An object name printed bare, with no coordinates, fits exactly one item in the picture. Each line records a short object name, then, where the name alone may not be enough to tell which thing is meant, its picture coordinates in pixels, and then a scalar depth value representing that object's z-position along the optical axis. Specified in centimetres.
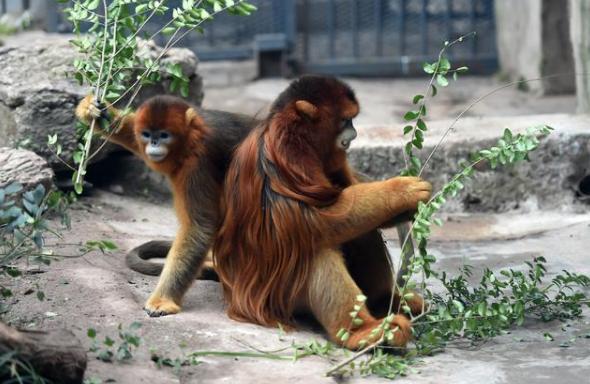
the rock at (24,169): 1452
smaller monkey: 1337
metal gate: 3319
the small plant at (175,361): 1102
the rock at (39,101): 1773
